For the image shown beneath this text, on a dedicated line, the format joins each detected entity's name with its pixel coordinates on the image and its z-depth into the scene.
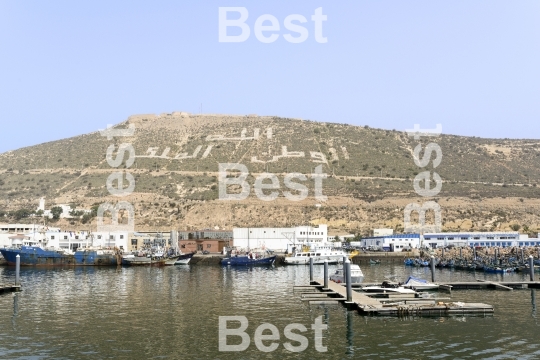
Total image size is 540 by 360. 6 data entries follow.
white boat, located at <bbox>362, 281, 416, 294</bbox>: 41.25
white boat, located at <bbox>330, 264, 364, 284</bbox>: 52.18
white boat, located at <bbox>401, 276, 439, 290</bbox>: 45.69
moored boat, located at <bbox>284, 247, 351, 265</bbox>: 93.12
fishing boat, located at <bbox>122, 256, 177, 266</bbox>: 94.06
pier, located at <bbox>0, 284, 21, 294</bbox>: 47.12
